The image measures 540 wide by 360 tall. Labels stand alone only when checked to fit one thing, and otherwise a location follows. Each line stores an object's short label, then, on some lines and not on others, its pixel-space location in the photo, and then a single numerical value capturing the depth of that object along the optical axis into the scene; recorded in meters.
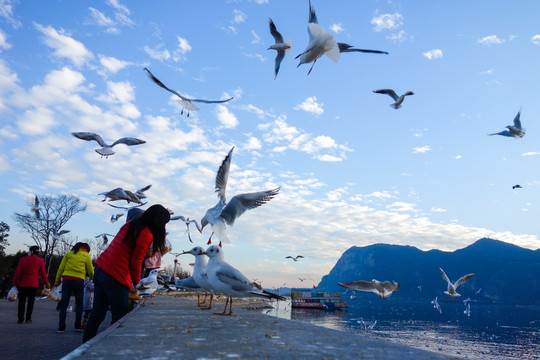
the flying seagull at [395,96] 11.96
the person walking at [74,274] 7.64
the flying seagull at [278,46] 8.65
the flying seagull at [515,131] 13.33
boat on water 80.94
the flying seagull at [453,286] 14.04
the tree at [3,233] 34.41
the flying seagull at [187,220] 15.71
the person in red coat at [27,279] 8.98
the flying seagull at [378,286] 9.23
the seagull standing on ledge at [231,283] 6.11
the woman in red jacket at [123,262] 4.64
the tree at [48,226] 40.31
